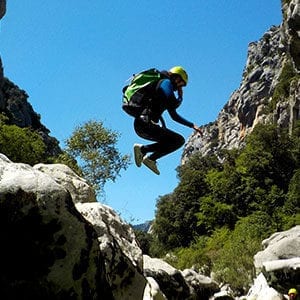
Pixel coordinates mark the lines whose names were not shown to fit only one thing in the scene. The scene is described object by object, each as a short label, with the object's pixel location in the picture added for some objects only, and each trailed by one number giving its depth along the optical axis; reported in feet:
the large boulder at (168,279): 39.32
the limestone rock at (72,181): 24.67
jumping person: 23.97
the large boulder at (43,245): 15.02
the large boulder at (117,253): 20.07
